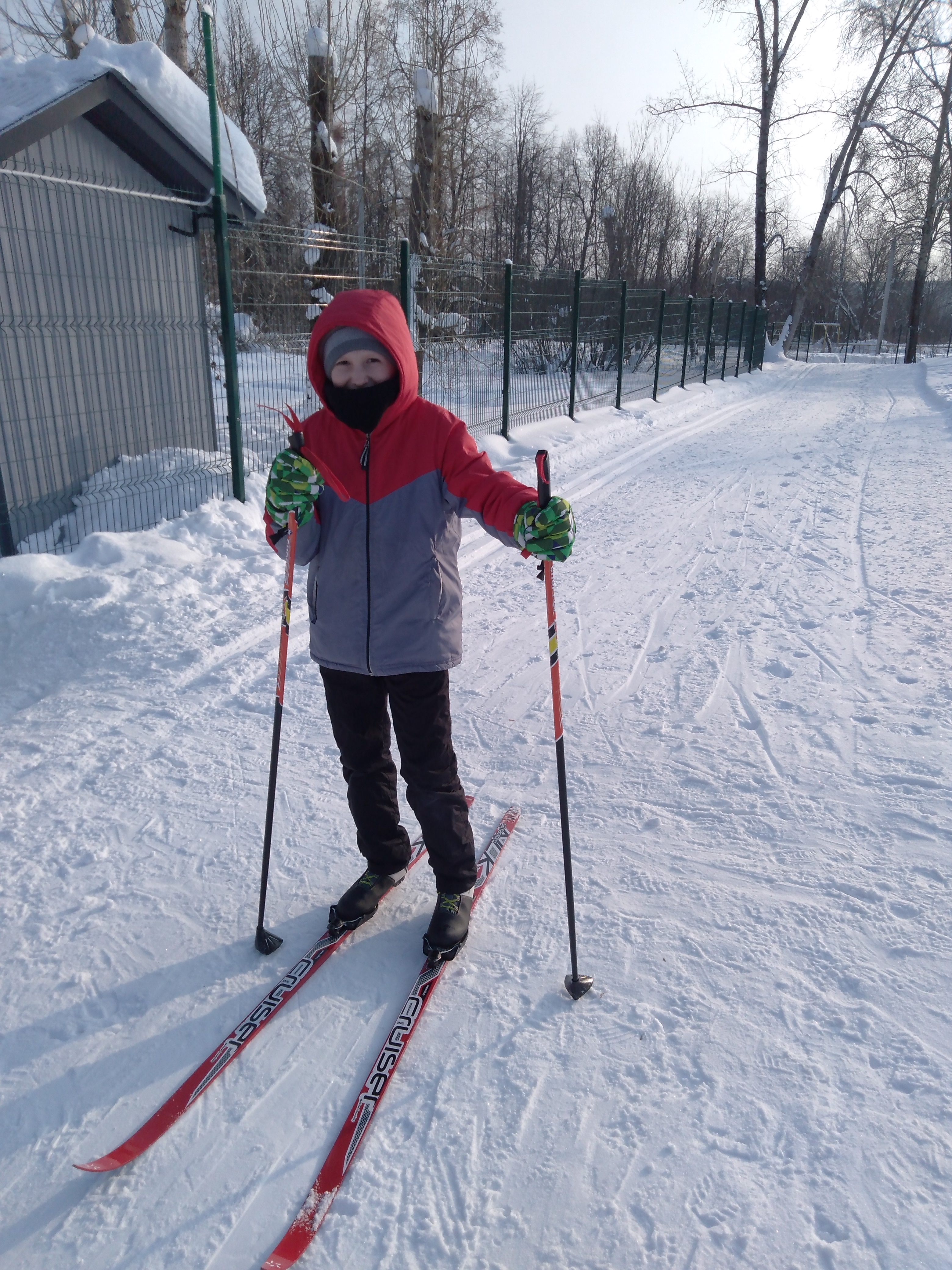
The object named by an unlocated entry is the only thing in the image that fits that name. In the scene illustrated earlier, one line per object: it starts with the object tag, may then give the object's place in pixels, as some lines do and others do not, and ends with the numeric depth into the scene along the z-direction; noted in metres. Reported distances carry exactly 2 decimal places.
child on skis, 2.13
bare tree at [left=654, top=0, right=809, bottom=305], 24.28
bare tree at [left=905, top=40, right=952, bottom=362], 26.22
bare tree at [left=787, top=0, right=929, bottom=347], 25.88
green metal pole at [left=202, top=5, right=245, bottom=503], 5.65
